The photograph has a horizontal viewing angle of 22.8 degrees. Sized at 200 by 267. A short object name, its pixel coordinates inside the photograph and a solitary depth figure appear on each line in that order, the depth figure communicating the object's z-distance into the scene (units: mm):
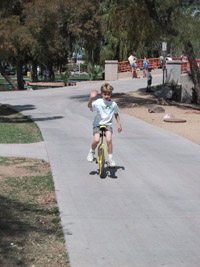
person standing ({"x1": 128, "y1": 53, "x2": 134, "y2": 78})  37344
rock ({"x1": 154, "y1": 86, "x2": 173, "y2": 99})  26194
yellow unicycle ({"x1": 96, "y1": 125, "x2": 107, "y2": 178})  8578
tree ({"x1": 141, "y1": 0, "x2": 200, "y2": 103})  19500
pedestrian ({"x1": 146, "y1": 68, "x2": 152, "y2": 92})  28483
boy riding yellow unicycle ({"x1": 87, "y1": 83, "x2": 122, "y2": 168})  8664
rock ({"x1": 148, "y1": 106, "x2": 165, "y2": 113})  19969
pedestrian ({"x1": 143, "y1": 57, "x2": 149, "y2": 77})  37531
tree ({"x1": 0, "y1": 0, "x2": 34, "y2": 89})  29188
